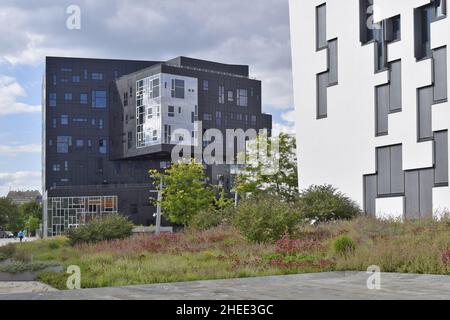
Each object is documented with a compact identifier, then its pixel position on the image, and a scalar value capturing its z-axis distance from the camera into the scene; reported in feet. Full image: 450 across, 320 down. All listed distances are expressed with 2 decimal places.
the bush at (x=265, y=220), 70.18
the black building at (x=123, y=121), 289.60
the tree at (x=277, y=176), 139.13
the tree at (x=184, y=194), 157.79
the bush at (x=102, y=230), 89.92
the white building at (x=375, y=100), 96.32
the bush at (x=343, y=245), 56.13
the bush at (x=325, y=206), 97.86
